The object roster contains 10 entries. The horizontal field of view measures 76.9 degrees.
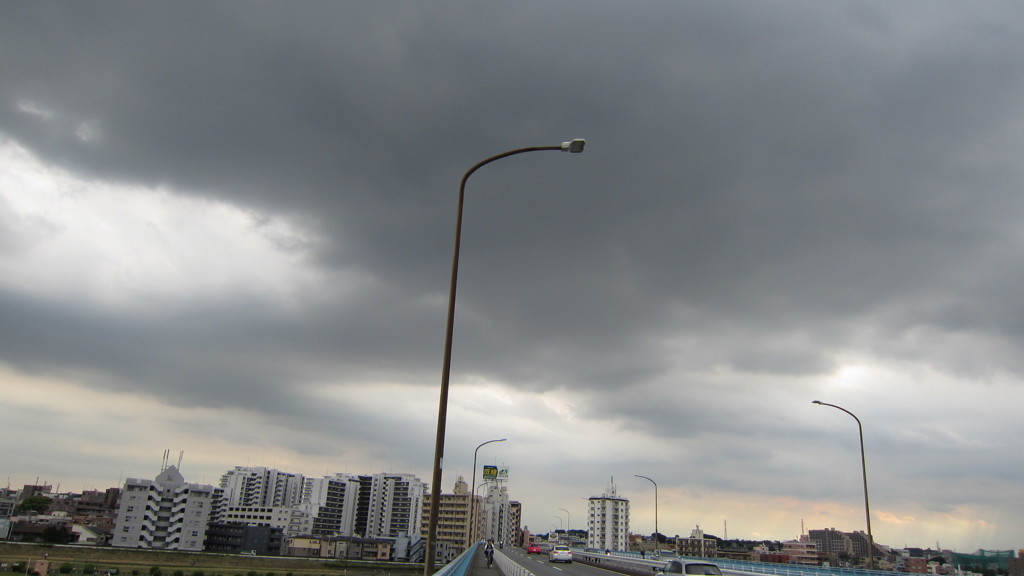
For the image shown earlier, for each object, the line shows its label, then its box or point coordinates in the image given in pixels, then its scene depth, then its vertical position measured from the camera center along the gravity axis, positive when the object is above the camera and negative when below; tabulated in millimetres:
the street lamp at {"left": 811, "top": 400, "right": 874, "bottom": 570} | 36562 -261
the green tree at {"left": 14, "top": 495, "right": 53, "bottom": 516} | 196212 -12482
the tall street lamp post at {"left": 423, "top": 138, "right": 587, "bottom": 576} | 14234 +1551
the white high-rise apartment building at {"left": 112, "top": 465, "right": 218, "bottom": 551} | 135000 -8586
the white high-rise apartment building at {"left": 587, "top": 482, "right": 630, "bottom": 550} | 181125 -6803
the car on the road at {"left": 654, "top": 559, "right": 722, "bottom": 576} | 26020 -2605
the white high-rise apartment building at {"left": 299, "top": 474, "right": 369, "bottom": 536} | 189212 -12624
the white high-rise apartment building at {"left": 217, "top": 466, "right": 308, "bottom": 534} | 176125 -10088
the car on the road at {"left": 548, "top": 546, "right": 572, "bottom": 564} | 67750 -6191
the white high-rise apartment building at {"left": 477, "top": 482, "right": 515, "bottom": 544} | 186750 -6811
